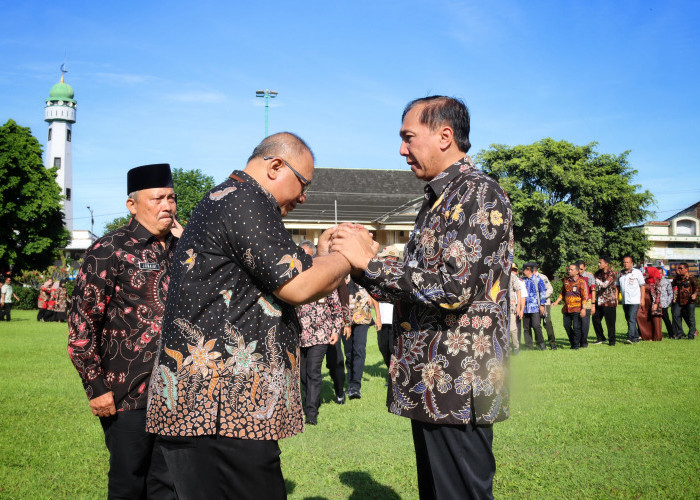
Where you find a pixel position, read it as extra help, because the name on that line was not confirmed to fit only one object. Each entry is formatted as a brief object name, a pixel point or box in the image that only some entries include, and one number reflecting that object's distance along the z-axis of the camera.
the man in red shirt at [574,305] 16.53
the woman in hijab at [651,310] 17.41
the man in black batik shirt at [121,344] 3.61
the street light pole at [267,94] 31.69
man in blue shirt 16.69
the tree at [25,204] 45.47
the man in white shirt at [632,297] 17.44
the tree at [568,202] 49.34
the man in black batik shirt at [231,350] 2.43
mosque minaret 79.31
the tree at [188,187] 63.25
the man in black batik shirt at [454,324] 2.77
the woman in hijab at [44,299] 28.19
